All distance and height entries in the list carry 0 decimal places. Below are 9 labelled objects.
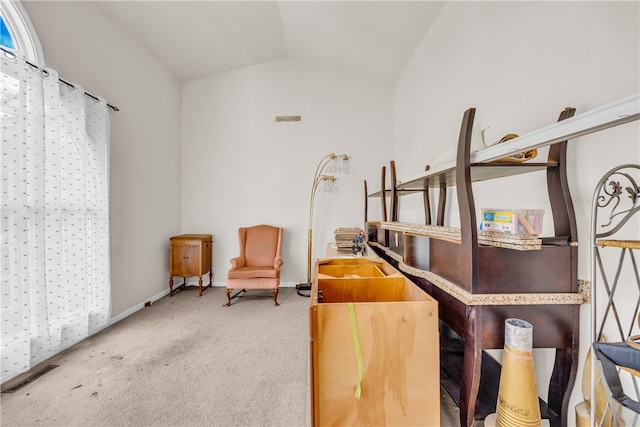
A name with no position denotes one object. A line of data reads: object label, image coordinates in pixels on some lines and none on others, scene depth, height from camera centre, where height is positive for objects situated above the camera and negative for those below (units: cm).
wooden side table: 342 -59
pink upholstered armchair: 308 -58
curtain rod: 167 +107
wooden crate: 84 -51
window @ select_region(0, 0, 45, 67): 179 +134
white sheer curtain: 167 +0
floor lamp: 370 +55
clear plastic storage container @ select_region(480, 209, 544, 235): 120 -4
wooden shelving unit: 92 -28
